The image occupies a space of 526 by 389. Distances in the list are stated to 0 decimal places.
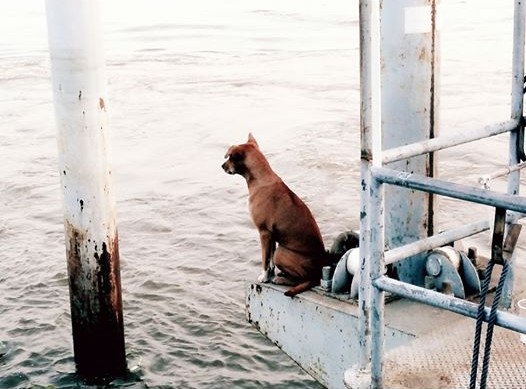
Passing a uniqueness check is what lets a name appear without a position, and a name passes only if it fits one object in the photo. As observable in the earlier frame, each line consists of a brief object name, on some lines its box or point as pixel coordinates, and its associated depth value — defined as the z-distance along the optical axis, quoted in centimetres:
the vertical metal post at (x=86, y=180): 521
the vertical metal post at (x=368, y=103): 304
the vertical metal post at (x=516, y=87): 420
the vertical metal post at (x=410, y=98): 477
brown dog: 569
